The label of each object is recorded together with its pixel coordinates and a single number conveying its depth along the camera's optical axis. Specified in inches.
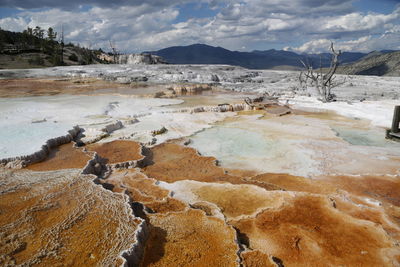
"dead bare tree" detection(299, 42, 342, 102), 493.0
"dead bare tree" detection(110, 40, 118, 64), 1550.2
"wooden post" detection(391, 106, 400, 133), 275.4
